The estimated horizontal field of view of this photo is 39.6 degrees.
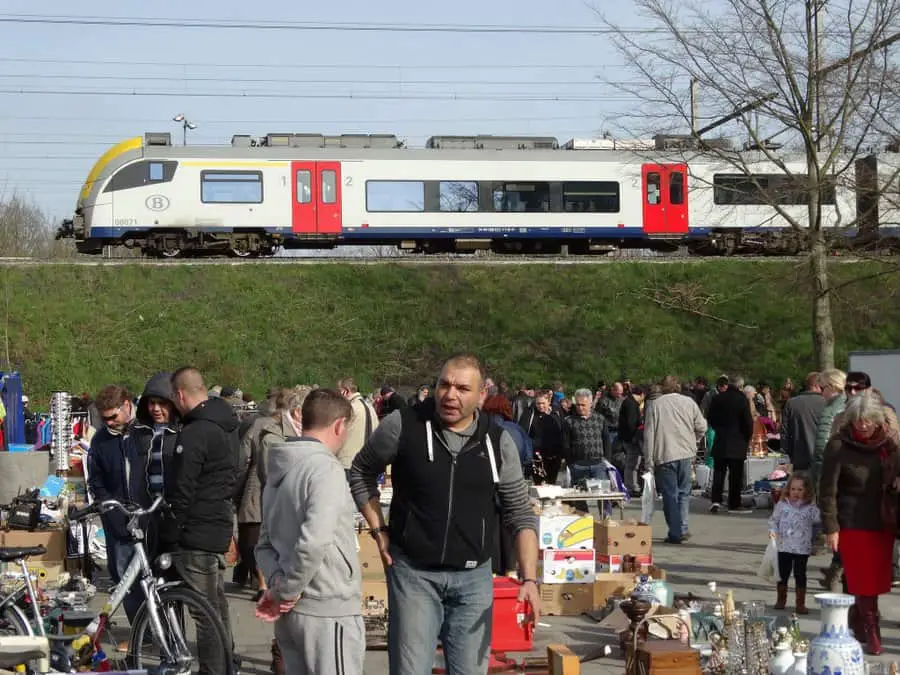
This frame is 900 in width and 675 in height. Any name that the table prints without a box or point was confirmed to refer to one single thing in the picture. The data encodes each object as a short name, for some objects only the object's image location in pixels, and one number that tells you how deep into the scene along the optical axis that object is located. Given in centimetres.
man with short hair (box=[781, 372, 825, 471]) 1248
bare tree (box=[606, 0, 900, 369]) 1906
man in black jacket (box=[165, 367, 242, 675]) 706
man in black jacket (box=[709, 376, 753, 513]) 1622
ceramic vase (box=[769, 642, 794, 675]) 676
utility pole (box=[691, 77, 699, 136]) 2077
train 3194
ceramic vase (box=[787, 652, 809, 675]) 655
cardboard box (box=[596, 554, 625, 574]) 1045
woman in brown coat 795
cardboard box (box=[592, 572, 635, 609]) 985
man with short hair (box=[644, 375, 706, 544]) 1334
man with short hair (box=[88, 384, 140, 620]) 806
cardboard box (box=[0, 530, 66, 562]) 1094
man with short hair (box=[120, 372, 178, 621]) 732
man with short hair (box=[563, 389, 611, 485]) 1473
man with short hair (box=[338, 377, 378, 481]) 1182
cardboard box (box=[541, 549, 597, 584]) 985
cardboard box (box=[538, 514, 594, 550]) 1000
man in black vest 533
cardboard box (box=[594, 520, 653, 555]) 1044
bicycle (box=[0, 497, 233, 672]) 672
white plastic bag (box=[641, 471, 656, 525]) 1317
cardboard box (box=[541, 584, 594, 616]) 980
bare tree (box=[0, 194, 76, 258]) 5559
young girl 943
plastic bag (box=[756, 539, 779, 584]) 984
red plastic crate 840
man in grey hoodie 498
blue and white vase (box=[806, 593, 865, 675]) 599
